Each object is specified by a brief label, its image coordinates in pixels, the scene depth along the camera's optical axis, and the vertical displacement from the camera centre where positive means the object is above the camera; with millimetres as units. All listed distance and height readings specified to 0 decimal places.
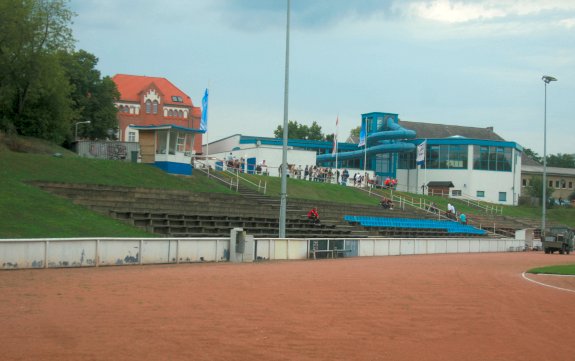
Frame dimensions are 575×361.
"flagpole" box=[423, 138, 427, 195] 79825 +3390
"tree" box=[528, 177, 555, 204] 92938 +751
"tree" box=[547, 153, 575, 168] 155012 +7718
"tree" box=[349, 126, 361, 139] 138375 +11432
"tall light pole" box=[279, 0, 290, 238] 30703 +1240
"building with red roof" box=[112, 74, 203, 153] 110562 +12572
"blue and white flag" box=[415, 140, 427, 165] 75875 +4212
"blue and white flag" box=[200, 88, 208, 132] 47156 +4896
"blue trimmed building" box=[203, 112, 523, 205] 80938 +3799
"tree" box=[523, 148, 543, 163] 167800 +9783
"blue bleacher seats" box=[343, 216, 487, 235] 45250 -2304
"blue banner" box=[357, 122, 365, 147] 74625 +5454
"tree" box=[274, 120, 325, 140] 138875 +11087
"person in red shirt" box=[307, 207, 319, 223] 40375 -1661
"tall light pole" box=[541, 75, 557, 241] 57438 +5524
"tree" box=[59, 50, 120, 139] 79000 +9639
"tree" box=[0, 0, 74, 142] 44469 +7331
